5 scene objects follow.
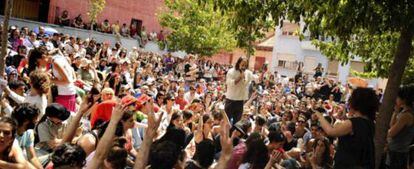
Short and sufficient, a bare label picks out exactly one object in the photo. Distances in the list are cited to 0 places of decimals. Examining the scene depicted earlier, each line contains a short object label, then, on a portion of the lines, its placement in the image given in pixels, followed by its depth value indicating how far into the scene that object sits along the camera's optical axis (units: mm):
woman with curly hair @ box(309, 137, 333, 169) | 6211
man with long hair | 8812
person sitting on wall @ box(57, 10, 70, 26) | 23469
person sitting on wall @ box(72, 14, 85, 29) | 24094
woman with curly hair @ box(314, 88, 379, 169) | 4340
